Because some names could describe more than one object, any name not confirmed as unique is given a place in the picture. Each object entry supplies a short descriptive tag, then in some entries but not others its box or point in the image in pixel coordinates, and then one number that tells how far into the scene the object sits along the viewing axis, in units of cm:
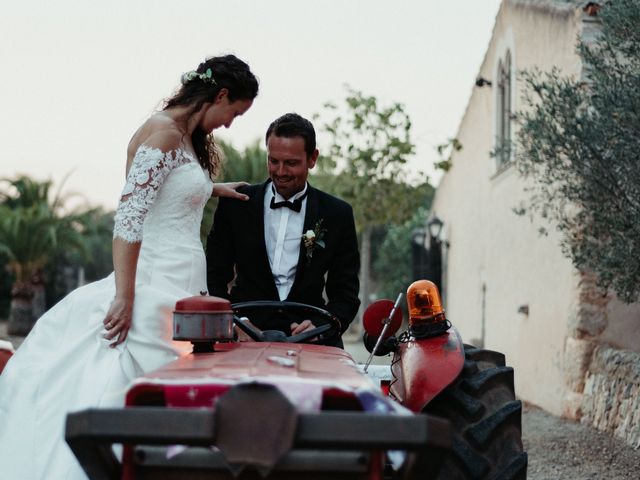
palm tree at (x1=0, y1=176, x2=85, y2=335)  2338
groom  502
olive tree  893
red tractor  274
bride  416
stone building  1122
